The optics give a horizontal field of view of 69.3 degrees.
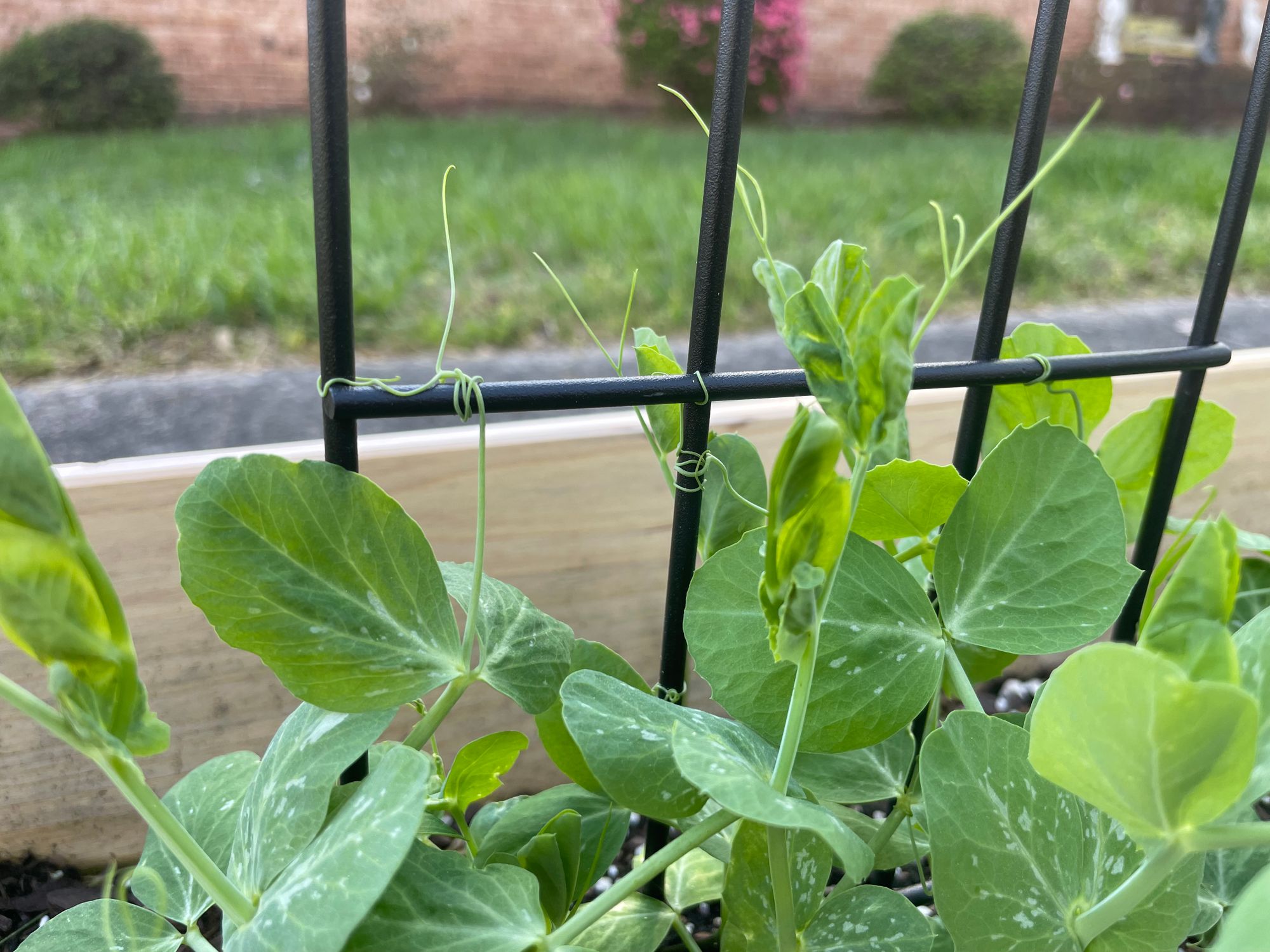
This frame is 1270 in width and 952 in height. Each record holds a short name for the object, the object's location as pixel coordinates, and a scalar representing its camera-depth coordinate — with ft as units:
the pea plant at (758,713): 0.82
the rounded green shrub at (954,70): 19.70
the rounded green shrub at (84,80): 16.84
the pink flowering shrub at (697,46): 18.63
